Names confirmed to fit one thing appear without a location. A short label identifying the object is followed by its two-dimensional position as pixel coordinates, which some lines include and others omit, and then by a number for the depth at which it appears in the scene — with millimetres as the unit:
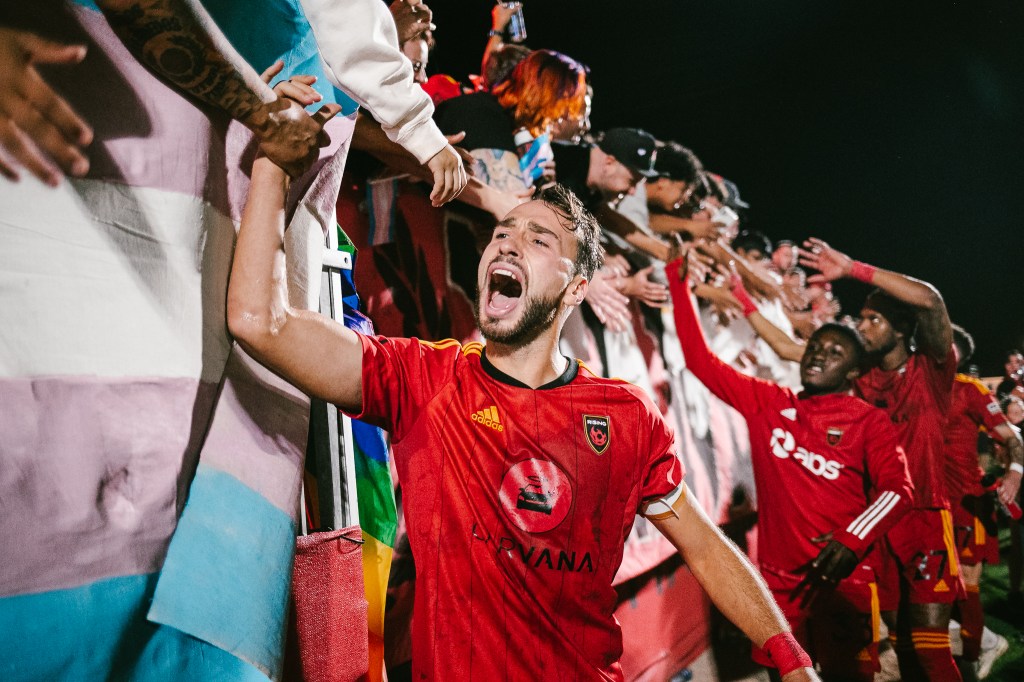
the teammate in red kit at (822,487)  3820
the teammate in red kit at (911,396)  4445
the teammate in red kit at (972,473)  5371
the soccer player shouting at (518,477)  1506
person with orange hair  3055
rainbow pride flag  1843
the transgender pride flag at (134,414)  952
